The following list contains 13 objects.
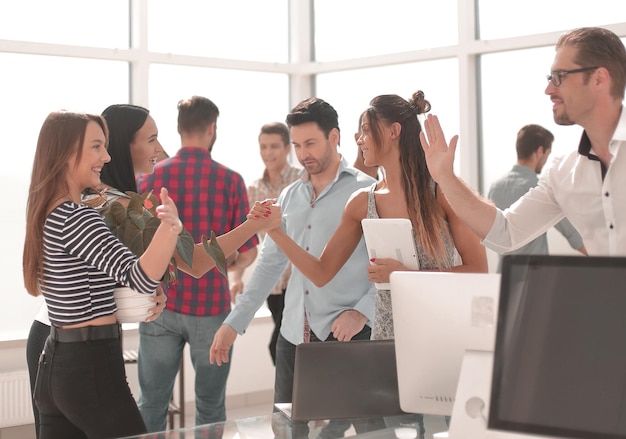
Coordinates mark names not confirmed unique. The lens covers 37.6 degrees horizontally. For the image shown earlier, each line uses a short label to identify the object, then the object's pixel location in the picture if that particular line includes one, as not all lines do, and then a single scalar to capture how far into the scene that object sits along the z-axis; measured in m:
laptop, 2.53
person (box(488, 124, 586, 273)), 5.40
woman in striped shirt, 2.59
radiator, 5.26
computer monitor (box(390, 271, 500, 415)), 2.05
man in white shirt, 2.67
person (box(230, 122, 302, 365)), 5.86
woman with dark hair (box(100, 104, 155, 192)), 3.30
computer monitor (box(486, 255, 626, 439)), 1.68
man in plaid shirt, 4.15
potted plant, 2.76
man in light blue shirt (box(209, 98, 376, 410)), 3.46
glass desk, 2.42
